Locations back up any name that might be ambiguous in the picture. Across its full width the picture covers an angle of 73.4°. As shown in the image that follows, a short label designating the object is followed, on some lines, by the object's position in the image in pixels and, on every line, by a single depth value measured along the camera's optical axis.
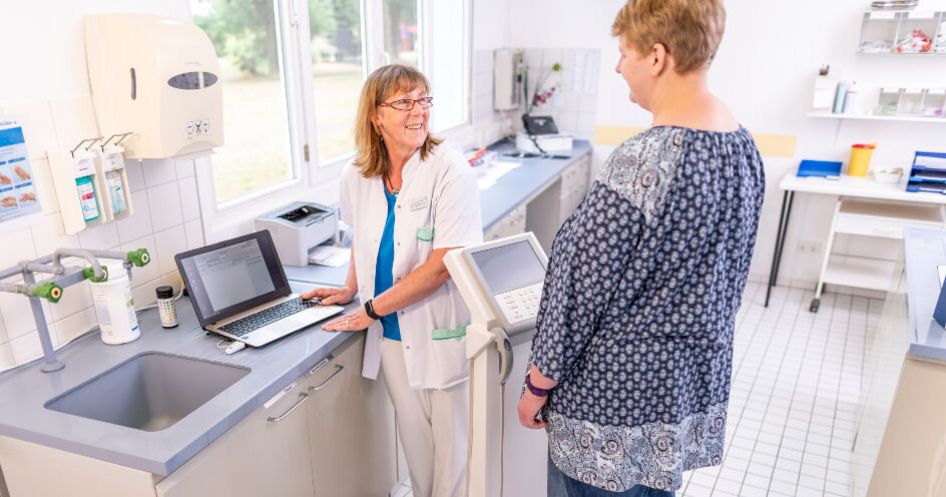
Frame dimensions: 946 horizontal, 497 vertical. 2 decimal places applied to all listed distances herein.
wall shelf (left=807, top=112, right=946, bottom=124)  3.77
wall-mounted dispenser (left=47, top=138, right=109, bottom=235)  1.72
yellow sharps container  3.99
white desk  3.65
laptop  1.87
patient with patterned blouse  1.12
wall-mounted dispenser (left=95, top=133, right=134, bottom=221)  1.78
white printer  2.40
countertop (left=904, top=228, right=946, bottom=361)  1.72
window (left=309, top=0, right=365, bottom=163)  3.02
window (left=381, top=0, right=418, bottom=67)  3.94
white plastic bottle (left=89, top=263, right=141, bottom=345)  1.77
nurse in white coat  1.85
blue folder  4.12
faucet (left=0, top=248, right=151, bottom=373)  1.56
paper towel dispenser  1.74
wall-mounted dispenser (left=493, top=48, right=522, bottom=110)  4.65
